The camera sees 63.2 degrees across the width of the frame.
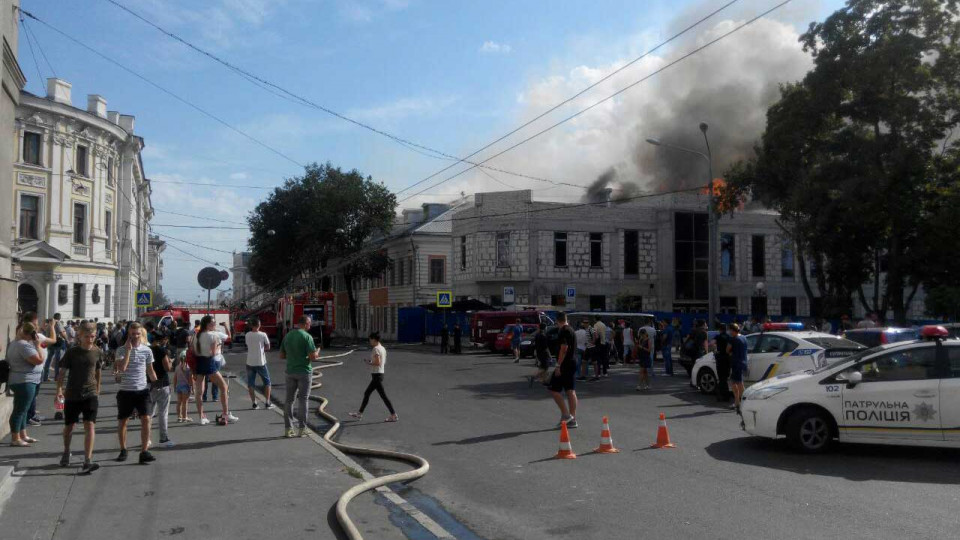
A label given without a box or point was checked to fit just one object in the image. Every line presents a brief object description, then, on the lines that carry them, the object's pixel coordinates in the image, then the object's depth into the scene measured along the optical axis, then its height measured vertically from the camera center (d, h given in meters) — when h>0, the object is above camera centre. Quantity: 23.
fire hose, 6.52 -1.78
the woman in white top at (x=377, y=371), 13.08 -1.01
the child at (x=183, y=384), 12.77 -1.20
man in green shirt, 11.36 -0.83
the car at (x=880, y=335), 16.52 -0.55
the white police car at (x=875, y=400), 9.16 -1.10
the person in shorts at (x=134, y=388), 9.15 -0.90
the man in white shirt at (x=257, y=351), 13.80 -0.71
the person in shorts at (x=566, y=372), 11.81 -0.94
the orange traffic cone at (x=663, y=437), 10.35 -1.69
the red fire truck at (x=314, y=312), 40.41 -0.06
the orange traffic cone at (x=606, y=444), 9.99 -1.72
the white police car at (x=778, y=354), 15.36 -0.89
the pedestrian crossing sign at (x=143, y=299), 27.88 +0.42
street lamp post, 27.86 +1.79
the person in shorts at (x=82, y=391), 8.73 -0.90
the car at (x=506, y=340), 32.46 -1.24
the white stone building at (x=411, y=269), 53.06 +2.87
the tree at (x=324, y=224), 50.56 +5.80
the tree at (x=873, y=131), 24.36 +5.88
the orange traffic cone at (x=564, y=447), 9.66 -1.70
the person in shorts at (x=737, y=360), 13.71 -0.89
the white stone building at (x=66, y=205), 35.97 +5.23
